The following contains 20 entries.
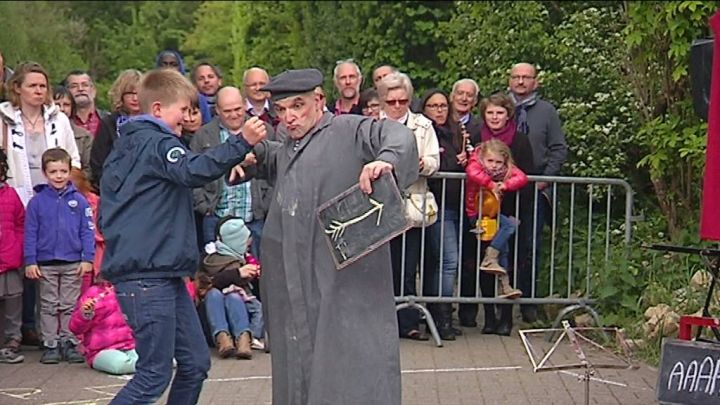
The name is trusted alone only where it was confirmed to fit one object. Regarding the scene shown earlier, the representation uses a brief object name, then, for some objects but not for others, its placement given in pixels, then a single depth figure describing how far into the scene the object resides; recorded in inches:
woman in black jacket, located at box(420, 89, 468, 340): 432.1
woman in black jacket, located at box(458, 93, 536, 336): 434.6
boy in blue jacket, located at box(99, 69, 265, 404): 264.8
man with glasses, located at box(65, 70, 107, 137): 450.9
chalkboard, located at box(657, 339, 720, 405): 264.1
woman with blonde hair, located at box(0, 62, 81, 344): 401.7
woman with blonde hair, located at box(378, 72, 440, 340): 405.7
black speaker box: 296.8
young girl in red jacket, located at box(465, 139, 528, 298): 422.9
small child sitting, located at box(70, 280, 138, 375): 378.6
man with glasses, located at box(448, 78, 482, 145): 440.1
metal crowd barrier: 431.6
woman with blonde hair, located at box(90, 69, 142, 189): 414.3
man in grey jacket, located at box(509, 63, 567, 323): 443.5
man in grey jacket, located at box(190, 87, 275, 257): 396.5
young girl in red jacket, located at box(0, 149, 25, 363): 389.7
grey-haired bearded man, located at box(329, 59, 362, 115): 436.8
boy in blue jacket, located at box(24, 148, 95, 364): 388.8
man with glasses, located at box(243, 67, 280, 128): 437.1
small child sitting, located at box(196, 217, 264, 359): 398.3
